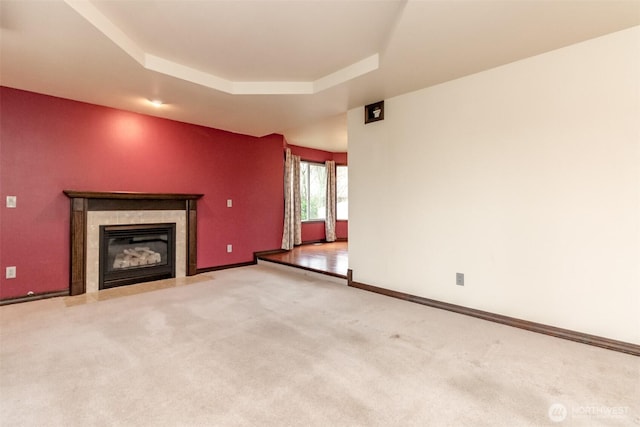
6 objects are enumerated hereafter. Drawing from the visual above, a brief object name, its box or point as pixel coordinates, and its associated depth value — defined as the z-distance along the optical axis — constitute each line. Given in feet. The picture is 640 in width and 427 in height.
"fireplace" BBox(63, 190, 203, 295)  11.87
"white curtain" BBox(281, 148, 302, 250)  19.85
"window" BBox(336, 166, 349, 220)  25.53
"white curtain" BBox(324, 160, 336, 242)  24.45
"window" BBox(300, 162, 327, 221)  23.45
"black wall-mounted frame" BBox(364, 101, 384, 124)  11.74
